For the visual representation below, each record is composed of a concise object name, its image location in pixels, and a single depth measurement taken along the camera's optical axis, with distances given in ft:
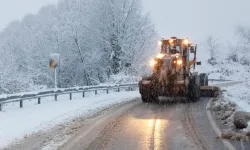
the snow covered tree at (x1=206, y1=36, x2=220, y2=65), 298.64
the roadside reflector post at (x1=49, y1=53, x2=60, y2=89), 79.61
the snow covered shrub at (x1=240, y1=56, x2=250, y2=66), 218.01
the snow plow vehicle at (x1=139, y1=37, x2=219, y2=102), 67.31
